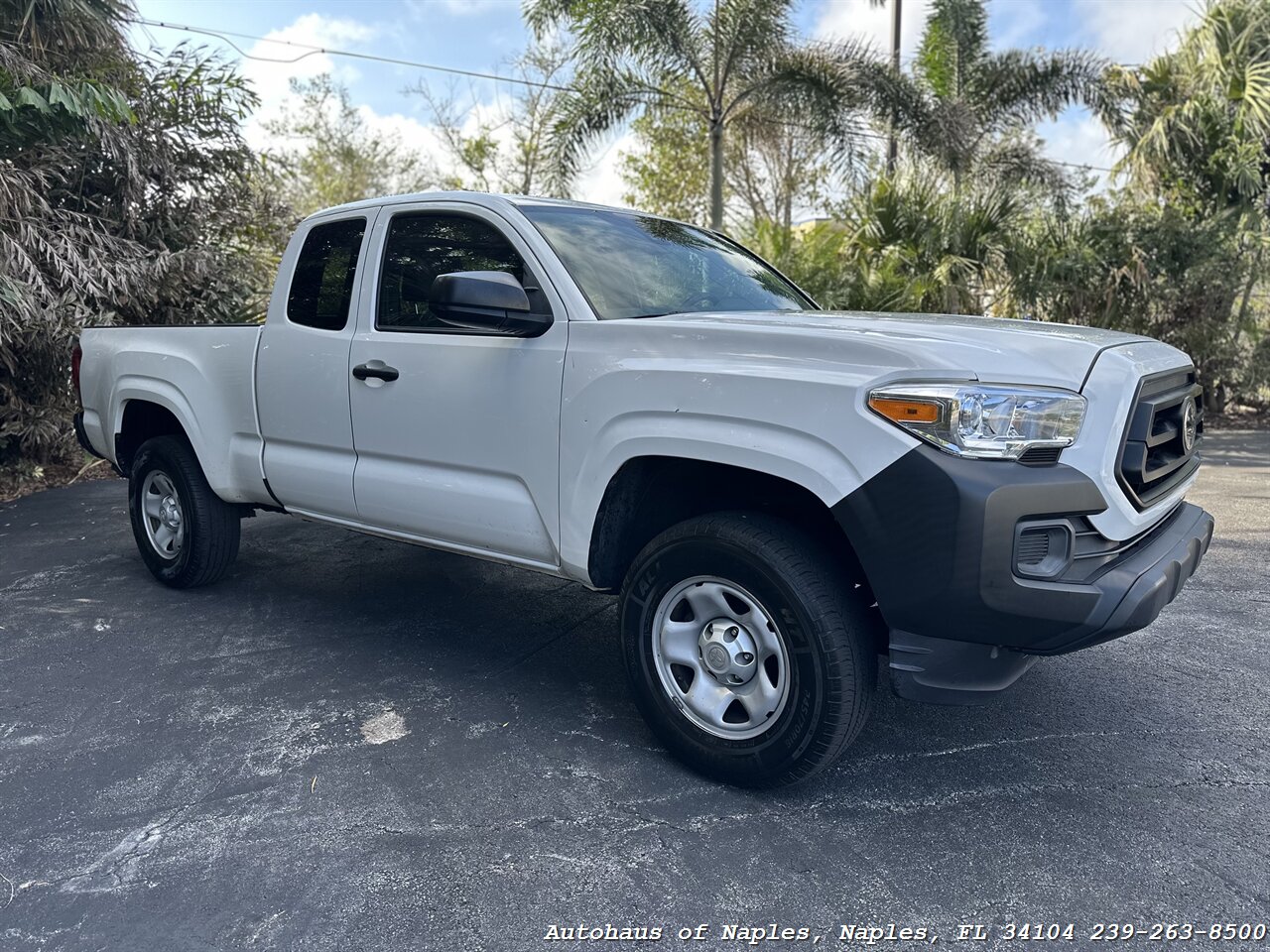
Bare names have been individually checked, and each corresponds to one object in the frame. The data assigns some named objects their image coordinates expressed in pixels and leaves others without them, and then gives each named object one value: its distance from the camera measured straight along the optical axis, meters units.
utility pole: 14.08
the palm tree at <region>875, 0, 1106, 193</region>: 14.86
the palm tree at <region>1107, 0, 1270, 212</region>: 12.56
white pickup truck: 2.53
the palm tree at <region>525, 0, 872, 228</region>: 13.24
